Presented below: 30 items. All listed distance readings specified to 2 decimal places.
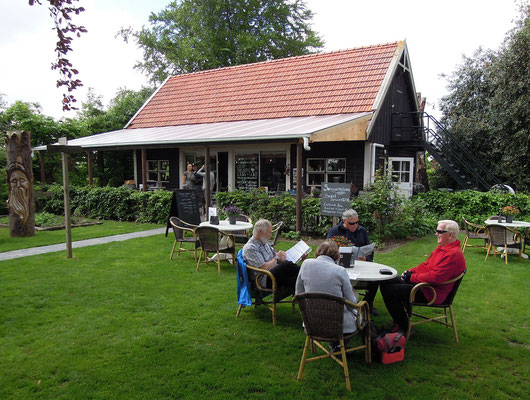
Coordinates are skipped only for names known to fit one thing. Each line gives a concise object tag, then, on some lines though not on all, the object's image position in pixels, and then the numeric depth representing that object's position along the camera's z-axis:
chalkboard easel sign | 8.77
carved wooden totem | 9.15
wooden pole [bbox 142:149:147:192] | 12.07
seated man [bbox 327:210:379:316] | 4.90
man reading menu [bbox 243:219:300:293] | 4.30
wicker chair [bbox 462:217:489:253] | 7.59
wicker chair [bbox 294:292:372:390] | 2.98
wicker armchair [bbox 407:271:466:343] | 3.71
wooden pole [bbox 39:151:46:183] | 14.46
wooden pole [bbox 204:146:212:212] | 10.58
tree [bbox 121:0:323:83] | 24.64
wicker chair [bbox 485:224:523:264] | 6.91
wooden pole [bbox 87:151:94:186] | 13.34
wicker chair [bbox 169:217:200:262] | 6.89
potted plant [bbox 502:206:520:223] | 7.36
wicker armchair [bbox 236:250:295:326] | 4.20
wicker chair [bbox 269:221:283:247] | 6.16
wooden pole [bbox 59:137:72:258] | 6.98
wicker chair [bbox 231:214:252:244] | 7.45
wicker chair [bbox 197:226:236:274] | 6.19
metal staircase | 13.42
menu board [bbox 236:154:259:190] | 13.96
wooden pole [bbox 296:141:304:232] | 8.80
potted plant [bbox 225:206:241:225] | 7.31
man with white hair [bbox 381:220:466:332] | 3.70
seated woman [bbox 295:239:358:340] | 3.16
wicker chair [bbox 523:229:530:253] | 7.40
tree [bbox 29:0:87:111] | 2.93
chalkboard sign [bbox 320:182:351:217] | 7.36
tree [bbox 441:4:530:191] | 13.40
